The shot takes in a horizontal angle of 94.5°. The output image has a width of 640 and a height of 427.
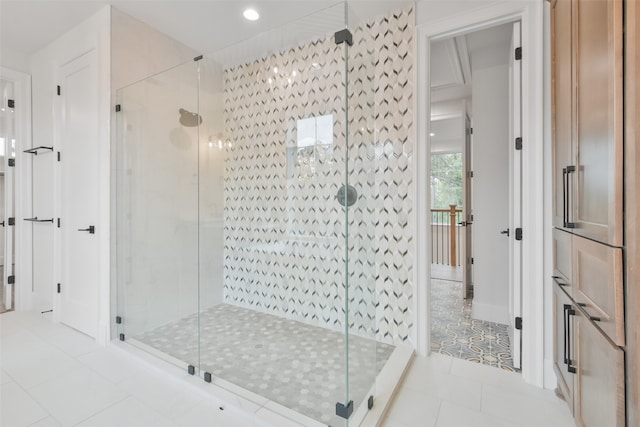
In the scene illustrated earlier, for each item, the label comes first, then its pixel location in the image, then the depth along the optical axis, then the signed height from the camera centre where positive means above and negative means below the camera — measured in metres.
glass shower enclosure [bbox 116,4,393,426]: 1.76 -0.05
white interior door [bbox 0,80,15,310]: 3.27 +0.31
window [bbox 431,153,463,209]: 6.83 +0.75
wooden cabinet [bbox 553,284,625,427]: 0.92 -0.59
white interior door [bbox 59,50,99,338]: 2.57 +0.19
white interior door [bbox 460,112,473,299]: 3.64 +0.00
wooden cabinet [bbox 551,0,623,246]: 0.91 +0.36
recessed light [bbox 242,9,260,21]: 2.45 +1.68
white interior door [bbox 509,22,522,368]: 1.95 +0.11
